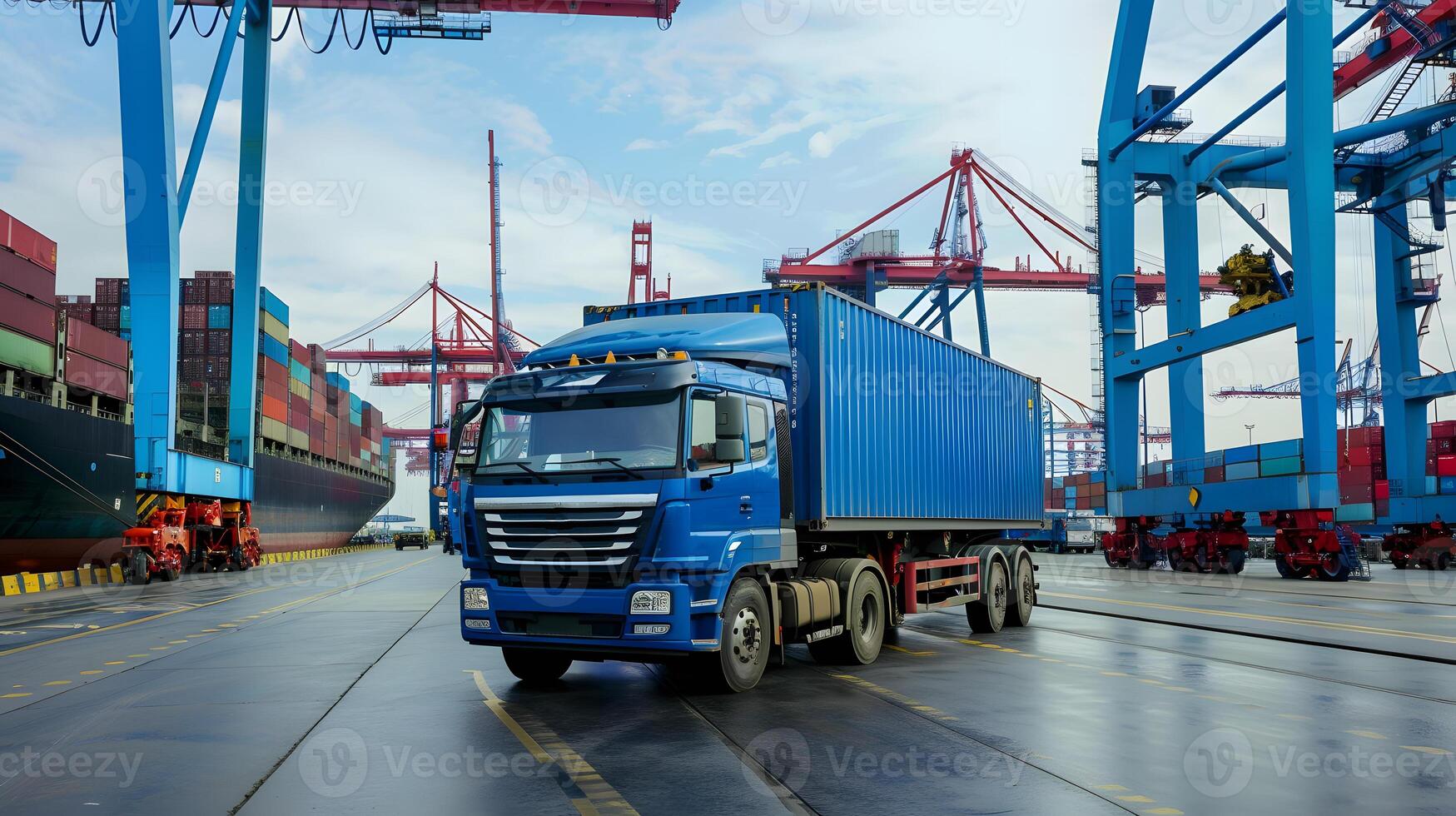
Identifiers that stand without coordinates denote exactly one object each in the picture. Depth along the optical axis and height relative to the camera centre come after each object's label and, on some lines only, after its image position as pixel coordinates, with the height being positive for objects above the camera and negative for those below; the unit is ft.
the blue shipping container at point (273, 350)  161.77 +21.57
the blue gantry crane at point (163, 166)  85.51 +26.60
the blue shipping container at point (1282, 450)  98.63 +3.60
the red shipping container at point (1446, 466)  120.57 +2.37
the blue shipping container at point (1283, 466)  98.32 +1.99
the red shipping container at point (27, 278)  81.41 +16.52
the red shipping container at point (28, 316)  80.38 +13.50
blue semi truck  28.02 +0.01
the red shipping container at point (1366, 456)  147.02 +4.30
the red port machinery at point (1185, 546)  109.29 -6.17
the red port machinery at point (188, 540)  91.97 -4.51
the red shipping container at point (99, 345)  93.71 +13.22
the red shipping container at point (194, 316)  157.99 +25.24
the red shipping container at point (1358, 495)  133.28 -0.82
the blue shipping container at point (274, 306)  165.27 +28.89
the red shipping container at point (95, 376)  92.27 +10.28
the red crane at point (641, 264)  313.12 +64.96
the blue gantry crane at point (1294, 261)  95.20 +24.19
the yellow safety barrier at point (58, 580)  77.30 -6.87
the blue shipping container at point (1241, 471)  105.09 +1.68
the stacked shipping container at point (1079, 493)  223.10 -0.94
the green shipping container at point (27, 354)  80.53 +10.53
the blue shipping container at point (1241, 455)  106.63 +3.36
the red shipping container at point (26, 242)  83.20 +19.68
